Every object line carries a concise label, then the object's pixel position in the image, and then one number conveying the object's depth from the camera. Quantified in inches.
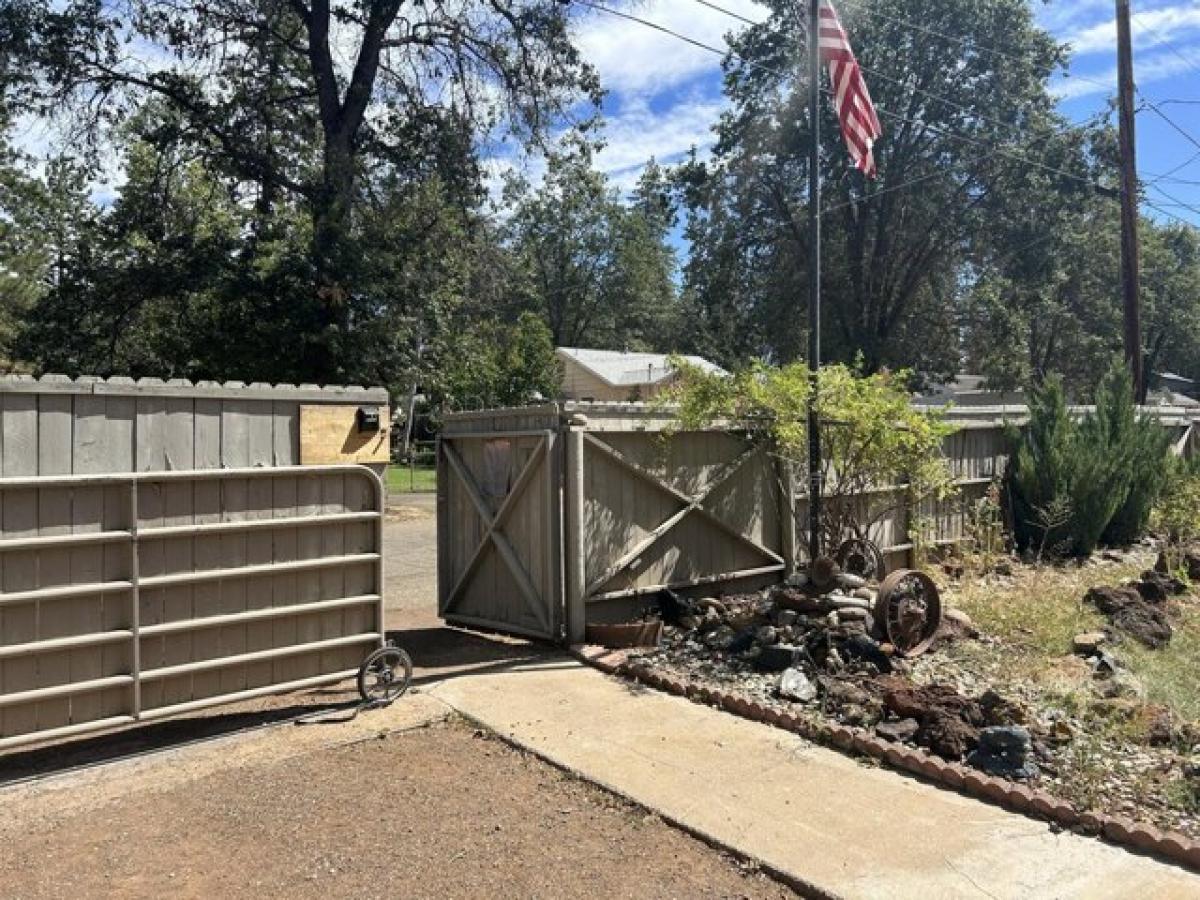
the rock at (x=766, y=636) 248.1
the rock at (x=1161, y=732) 183.5
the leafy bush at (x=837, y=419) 287.0
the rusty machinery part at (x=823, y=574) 279.4
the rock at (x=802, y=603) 265.6
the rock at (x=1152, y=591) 326.6
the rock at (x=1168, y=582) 335.6
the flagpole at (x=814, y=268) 299.9
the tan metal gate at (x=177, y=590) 167.8
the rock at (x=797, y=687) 218.2
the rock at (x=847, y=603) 263.0
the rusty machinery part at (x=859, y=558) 316.8
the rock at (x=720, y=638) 261.9
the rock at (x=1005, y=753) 169.9
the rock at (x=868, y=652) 235.3
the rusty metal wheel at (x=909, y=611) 253.0
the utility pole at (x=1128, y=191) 561.6
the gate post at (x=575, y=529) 273.9
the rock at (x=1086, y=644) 255.3
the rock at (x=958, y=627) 272.3
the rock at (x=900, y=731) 188.9
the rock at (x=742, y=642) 253.3
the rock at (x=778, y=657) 237.0
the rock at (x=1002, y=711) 191.6
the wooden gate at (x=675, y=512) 285.0
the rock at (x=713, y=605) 297.2
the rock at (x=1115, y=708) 197.6
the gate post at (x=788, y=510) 339.0
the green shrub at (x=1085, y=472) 416.5
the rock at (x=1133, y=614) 279.4
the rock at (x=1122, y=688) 216.8
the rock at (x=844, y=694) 211.5
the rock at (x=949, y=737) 179.6
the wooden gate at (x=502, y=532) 280.2
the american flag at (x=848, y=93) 305.0
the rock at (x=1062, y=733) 184.4
